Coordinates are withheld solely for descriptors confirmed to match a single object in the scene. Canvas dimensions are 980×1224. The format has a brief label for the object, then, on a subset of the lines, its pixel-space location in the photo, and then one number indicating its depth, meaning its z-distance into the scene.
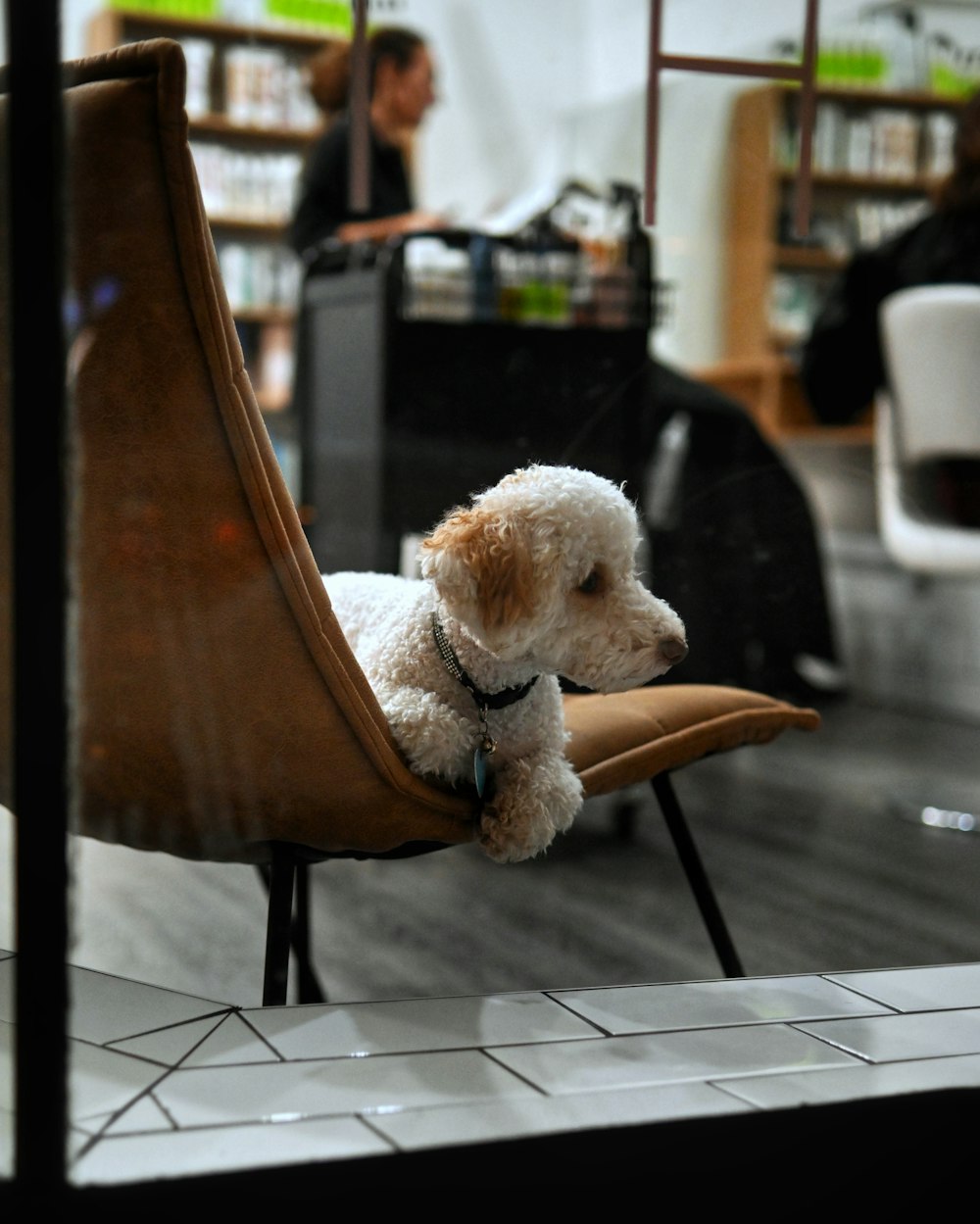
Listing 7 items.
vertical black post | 0.70
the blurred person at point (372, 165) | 2.10
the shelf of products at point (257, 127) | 3.18
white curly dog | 0.96
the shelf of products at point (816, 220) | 4.18
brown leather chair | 0.87
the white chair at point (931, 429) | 2.47
